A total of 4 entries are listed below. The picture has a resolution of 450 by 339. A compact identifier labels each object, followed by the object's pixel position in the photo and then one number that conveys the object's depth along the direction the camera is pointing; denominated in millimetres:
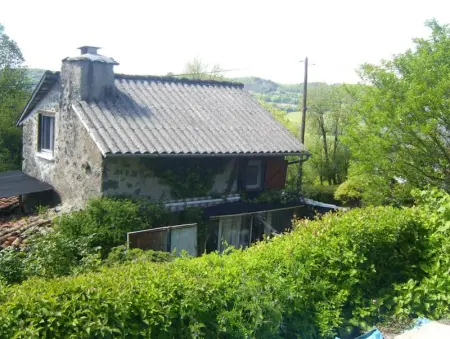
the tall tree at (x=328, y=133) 31453
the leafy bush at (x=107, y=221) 10227
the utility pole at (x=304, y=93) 26359
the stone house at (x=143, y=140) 12289
